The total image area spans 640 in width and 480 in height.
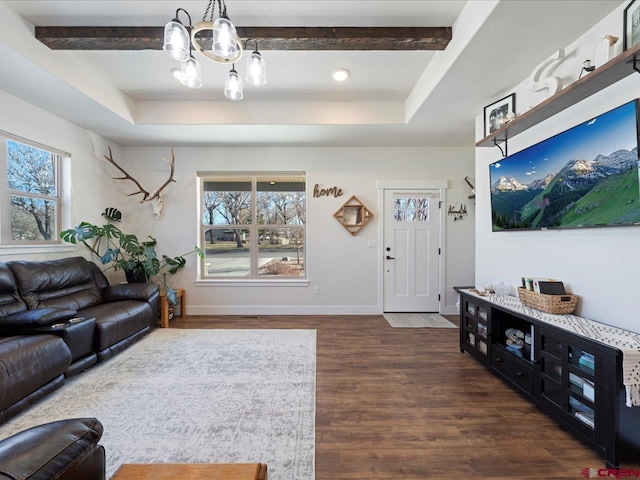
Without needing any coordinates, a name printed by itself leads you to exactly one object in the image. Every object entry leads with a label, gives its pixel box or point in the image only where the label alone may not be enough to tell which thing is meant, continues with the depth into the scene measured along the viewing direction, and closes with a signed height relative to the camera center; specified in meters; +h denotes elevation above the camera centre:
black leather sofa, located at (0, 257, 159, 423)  1.98 -0.75
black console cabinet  1.53 -0.92
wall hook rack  4.58 +0.40
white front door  4.59 -0.20
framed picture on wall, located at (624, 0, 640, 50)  1.62 +1.23
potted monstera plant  3.66 -0.18
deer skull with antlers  4.27 +0.72
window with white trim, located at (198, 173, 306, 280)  4.76 +0.21
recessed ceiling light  2.92 +1.69
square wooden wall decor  4.57 +0.36
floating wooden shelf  1.57 +0.94
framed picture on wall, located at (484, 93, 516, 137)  2.71 +1.23
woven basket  2.06 -0.48
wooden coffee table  0.96 -0.80
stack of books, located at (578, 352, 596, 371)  1.64 -0.72
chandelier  1.60 +1.14
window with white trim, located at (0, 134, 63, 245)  3.00 +0.53
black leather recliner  0.76 -0.62
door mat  4.02 -1.21
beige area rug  1.68 -1.23
